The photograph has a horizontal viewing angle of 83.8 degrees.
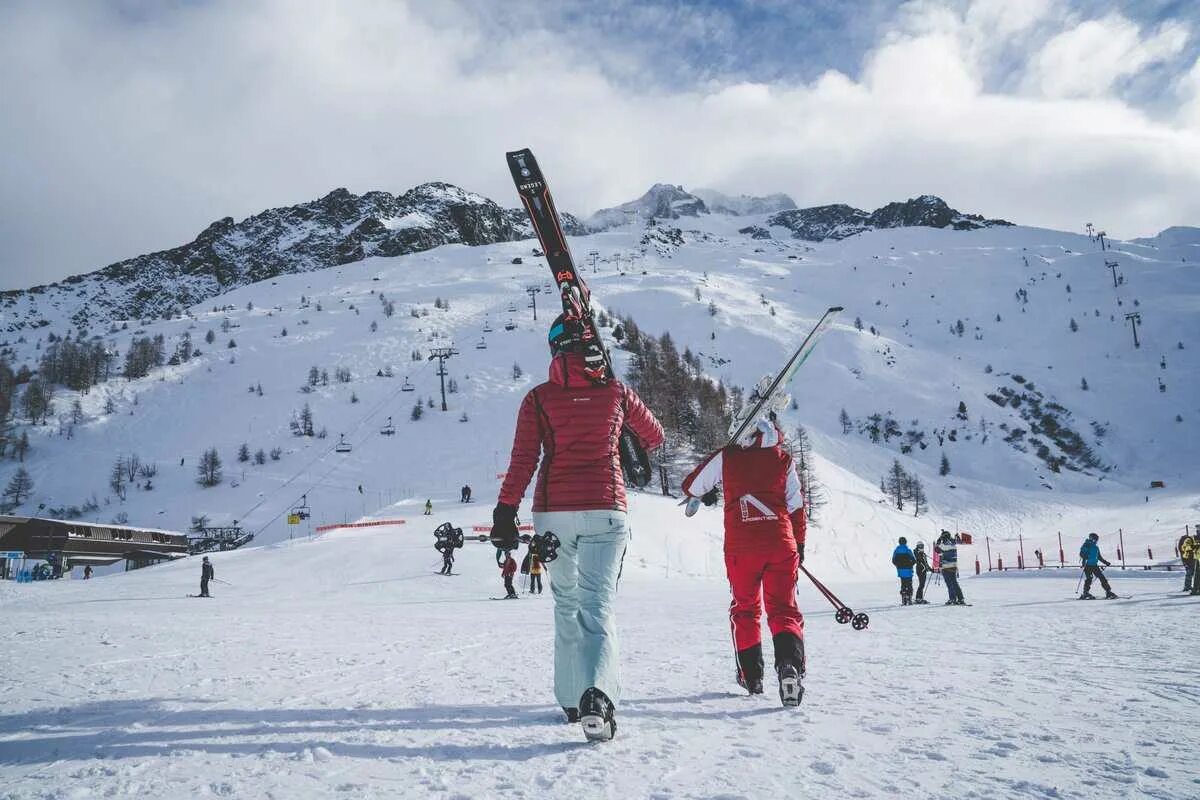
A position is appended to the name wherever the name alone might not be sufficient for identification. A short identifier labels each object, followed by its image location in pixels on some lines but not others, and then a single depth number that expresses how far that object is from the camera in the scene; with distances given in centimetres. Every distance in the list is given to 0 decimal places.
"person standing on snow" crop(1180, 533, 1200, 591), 1300
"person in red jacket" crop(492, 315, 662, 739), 383
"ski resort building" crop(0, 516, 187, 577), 3256
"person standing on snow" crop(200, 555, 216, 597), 1884
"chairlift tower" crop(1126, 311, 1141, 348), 8795
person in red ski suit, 460
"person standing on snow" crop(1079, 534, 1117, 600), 1321
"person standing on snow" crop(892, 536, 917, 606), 1435
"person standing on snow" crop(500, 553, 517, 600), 1708
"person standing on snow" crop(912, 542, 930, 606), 1474
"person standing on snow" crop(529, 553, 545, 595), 1856
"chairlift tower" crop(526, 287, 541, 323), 8056
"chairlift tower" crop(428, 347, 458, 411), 5675
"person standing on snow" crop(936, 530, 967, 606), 1348
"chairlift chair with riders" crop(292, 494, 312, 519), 4034
